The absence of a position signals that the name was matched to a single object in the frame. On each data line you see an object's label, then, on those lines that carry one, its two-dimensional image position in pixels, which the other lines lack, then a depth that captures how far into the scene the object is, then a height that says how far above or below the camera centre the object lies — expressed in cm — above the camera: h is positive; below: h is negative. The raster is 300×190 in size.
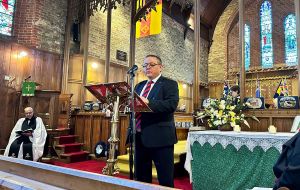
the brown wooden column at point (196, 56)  487 +107
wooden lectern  227 +10
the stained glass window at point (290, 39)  1176 +338
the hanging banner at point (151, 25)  945 +322
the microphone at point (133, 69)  204 +32
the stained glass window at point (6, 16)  694 +250
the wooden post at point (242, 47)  434 +114
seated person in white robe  517 -65
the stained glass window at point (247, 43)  1253 +334
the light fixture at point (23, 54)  698 +147
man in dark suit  212 -16
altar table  299 -60
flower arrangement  382 -3
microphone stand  200 -20
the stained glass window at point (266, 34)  1215 +373
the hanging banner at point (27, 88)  616 +47
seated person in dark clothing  103 -23
